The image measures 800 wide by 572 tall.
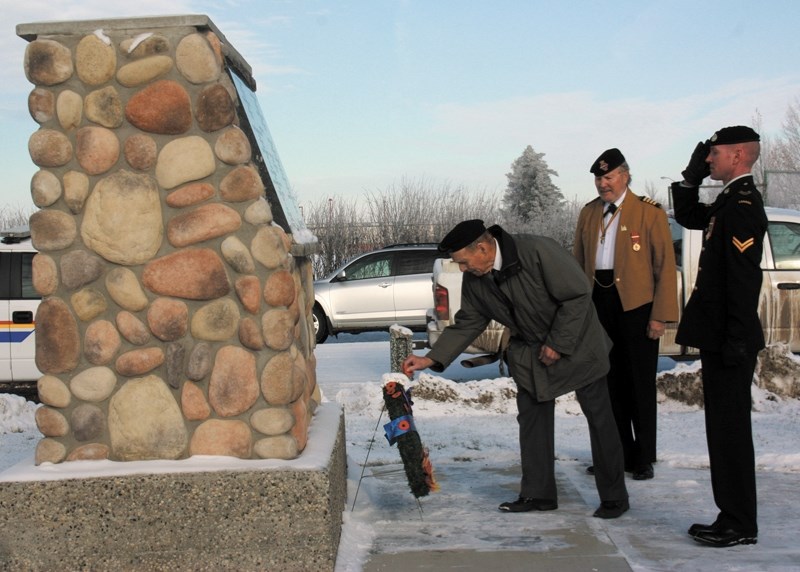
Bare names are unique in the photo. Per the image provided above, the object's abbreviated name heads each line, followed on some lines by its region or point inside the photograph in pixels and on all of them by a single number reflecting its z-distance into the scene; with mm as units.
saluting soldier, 4023
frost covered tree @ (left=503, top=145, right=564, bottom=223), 48250
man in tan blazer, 5375
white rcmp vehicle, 10023
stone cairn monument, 3664
